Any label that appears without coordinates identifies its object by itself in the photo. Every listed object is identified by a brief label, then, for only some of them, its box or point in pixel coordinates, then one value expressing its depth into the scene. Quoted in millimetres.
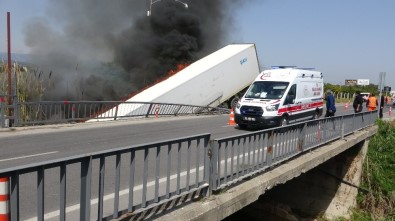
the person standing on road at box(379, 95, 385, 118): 21438
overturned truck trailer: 21797
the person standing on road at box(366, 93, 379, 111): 21064
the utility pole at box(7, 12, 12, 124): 12275
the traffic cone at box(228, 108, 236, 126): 16853
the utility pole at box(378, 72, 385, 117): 16152
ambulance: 13703
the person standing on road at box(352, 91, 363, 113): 19406
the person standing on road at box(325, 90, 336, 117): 16250
